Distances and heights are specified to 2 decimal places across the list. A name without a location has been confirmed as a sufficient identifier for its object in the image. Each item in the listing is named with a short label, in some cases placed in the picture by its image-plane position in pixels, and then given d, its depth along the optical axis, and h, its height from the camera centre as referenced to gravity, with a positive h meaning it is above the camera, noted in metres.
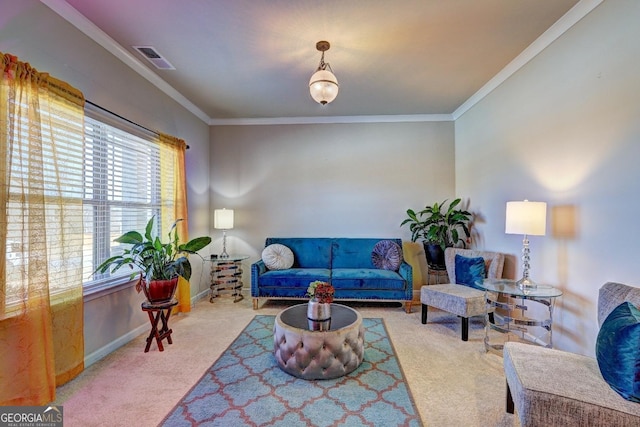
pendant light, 2.48 +1.07
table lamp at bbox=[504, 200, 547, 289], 2.50 -0.09
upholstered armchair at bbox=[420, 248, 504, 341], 2.99 -0.88
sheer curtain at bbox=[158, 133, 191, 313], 3.55 +0.23
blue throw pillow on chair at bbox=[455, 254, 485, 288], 3.37 -0.70
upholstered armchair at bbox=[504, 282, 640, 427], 1.31 -0.86
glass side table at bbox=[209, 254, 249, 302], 4.38 -1.02
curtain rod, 2.56 +0.92
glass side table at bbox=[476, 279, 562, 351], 2.43 -0.96
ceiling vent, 2.82 +1.56
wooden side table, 2.70 -1.06
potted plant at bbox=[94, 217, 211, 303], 2.68 -0.55
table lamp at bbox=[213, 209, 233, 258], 4.40 -0.13
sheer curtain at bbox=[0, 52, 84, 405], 1.82 -0.20
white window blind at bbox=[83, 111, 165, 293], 2.60 +0.21
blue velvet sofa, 3.87 -0.97
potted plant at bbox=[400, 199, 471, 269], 4.09 -0.25
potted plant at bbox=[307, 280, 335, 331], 2.54 -0.82
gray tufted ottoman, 2.24 -1.09
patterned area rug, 1.82 -1.31
